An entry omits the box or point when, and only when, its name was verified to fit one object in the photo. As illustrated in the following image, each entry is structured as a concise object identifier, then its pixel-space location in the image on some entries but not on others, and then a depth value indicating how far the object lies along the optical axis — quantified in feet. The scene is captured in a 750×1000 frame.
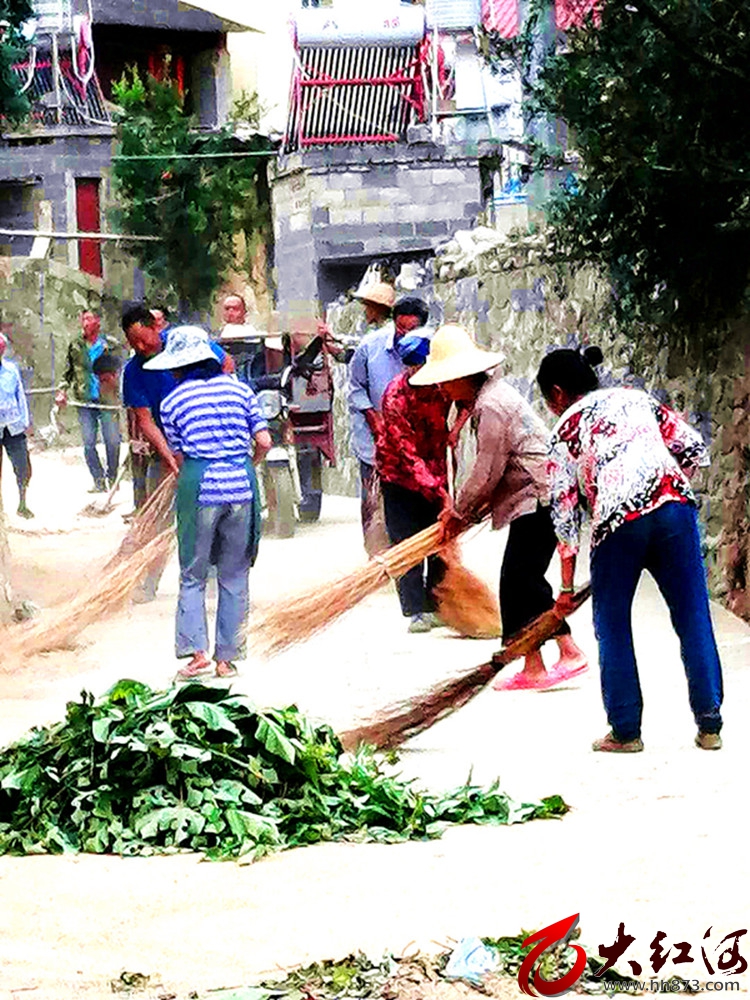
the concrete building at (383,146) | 95.61
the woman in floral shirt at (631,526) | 26.96
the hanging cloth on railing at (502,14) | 113.91
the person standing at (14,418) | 61.41
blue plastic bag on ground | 17.29
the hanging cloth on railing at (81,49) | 143.84
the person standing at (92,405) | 74.59
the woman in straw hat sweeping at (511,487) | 32.55
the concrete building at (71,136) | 140.67
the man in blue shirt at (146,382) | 44.83
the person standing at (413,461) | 38.60
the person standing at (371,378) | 46.14
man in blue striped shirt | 35.19
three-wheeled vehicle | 60.13
